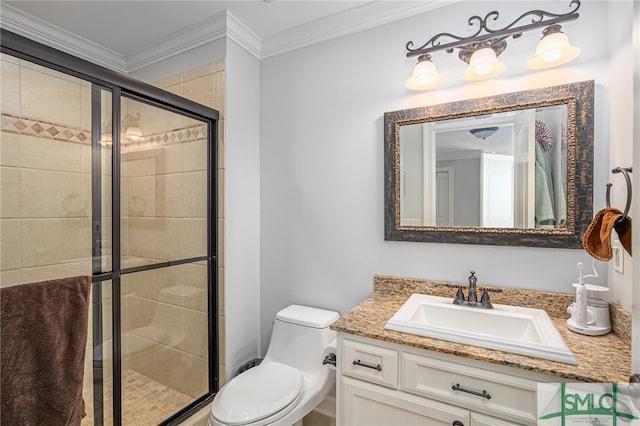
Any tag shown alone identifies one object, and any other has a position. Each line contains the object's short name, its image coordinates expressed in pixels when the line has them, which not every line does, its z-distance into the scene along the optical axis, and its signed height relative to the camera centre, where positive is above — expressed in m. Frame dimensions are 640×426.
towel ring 0.95 +0.08
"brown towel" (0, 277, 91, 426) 1.06 -0.51
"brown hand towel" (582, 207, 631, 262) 0.98 -0.08
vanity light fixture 1.28 +0.76
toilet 1.32 -0.86
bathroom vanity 0.98 -0.58
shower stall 1.27 -0.03
